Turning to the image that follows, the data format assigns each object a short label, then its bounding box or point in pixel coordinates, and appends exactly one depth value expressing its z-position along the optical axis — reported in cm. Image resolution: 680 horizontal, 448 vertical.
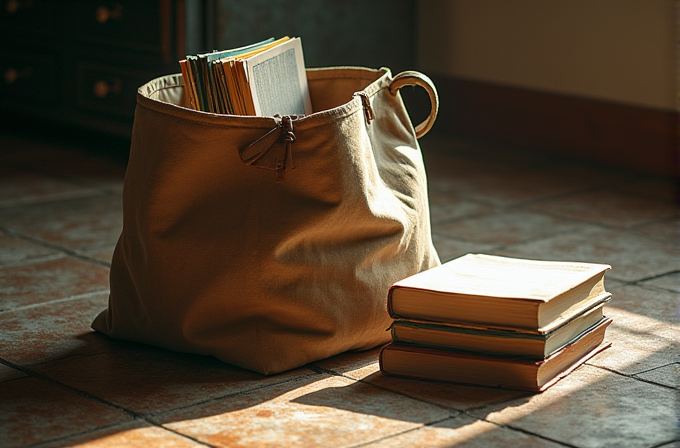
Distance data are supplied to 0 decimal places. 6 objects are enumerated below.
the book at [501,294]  253
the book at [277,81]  269
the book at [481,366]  254
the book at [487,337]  253
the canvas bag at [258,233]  259
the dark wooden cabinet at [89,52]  416
